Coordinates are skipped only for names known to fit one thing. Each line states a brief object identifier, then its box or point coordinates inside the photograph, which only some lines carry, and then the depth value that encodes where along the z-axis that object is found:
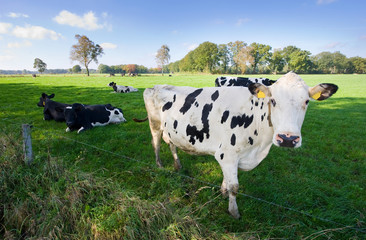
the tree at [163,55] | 80.06
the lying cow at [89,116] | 6.47
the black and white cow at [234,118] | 2.15
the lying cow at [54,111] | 7.31
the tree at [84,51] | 58.53
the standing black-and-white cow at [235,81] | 12.01
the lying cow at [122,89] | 16.55
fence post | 3.21
